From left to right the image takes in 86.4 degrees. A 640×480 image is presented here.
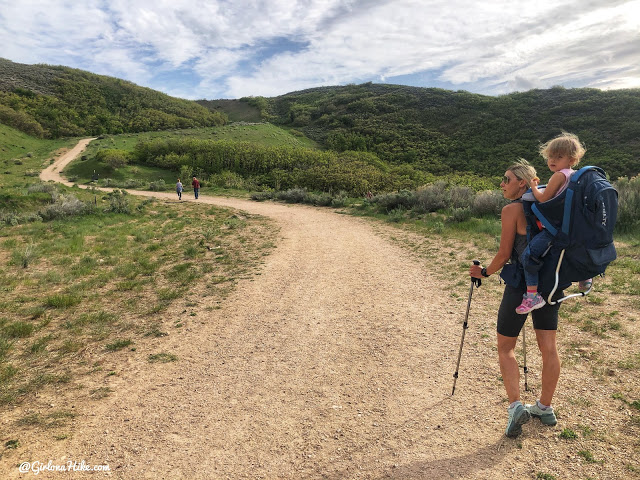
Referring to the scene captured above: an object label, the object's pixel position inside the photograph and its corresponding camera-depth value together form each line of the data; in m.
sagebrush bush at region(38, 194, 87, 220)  14.19
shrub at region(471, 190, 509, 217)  12.84
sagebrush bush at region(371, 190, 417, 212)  16.16
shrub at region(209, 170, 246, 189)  34.66
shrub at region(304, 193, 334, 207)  21.11
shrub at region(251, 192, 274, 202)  24.79
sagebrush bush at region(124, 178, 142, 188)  34.41
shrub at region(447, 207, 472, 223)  12.54
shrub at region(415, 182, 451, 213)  14.87
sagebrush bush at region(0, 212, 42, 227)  13.07
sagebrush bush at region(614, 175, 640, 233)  9.66
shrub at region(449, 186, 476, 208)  14.15
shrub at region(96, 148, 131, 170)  39.81
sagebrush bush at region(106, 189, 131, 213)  16.03
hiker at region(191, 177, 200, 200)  23.69
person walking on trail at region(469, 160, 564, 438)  2.88
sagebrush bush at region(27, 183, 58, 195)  18.12
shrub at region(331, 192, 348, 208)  20.38
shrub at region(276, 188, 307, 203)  23.22
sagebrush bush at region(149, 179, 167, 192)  32.41
